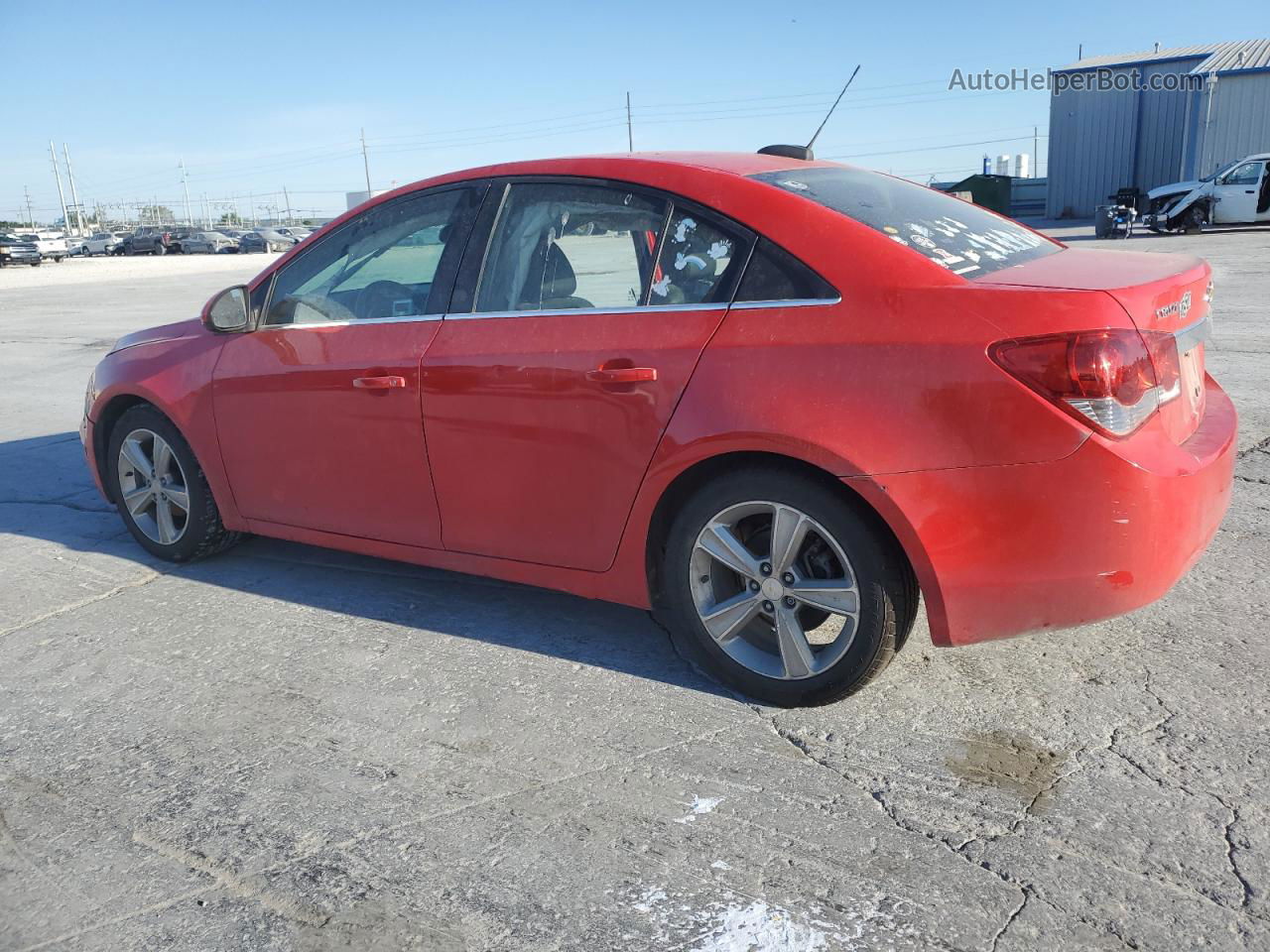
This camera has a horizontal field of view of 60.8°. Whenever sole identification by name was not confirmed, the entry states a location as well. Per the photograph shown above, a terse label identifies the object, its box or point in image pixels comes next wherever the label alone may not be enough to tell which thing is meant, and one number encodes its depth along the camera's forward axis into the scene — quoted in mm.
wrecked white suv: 25922
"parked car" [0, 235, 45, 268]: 45406
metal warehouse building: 33875
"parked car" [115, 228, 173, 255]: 63469
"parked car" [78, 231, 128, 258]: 67062
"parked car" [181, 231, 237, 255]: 65250
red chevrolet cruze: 2791
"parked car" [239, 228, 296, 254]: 62969
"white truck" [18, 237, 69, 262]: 48281
